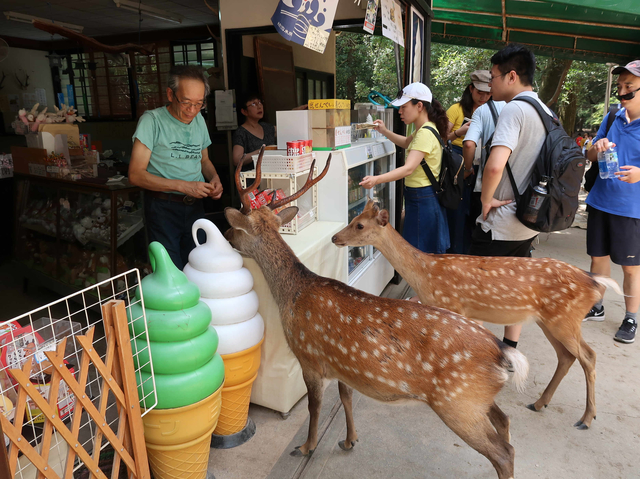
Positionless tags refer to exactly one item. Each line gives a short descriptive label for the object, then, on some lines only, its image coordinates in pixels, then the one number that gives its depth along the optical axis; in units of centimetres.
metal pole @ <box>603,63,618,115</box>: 773
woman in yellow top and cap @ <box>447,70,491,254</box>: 449
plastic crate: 294
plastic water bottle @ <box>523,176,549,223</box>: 280
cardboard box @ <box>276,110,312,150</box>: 322
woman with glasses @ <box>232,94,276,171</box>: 472
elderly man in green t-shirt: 279
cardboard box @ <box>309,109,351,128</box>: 328
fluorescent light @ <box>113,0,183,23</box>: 593
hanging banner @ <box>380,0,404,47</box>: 365
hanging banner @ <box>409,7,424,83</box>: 441
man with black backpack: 280
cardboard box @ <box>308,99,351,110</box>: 327
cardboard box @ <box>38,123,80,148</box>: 432
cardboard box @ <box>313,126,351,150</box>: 330
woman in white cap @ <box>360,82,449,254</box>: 343
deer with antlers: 188
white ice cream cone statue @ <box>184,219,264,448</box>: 230
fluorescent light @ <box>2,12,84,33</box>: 595
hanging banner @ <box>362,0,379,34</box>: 356
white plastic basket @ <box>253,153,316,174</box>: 288
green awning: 529
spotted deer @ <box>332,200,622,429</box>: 264
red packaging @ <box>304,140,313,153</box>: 310
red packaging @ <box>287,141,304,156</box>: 290
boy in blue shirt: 337
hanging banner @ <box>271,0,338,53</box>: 263
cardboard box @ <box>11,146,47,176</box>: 427
